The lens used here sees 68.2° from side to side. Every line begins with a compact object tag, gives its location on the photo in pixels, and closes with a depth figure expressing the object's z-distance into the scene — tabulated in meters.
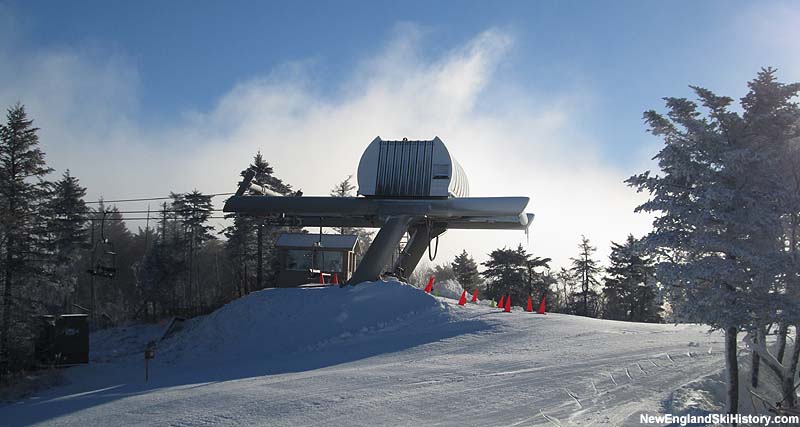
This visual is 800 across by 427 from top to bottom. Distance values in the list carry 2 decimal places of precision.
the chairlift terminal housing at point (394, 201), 23.28
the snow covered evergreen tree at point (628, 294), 37.50
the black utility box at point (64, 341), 23.45
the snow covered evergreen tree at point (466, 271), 48.69
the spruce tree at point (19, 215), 23.95
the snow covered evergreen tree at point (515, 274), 42.22
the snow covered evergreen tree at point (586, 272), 42.75
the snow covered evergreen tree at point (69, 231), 30.30
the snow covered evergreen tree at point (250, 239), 44.25
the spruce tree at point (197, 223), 47.16
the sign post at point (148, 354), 16.91
